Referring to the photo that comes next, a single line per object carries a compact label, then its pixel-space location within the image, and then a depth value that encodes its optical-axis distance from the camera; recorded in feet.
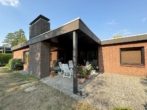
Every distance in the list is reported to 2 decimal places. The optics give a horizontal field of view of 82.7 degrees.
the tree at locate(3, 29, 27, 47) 98.53
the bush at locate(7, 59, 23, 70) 31.92
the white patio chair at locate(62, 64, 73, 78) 20.18
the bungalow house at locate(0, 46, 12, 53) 63.20
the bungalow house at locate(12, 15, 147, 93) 19.81
